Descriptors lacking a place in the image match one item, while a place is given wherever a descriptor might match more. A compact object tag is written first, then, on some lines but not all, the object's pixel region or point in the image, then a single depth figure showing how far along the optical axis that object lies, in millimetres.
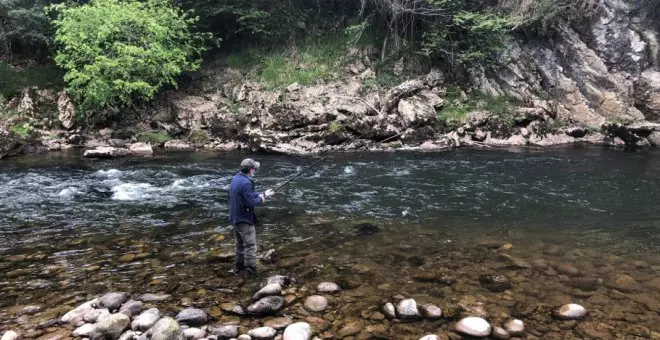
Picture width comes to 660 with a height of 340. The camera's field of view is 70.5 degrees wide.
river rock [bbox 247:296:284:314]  6188
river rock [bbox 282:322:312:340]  5479
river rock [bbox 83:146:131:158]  19016
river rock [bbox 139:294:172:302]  6617
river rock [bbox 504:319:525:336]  5727
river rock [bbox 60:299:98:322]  5992
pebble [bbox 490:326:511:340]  5616
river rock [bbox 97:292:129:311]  6291
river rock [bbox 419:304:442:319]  6144
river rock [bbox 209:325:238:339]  5574
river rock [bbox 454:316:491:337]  5660
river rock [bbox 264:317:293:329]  5873
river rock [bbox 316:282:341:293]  6946
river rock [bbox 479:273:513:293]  7023
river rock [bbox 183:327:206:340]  5473
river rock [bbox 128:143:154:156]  20047
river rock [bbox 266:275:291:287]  7059
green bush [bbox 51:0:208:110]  20984
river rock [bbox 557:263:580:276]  7566
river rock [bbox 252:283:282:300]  6602
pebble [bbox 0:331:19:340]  5371
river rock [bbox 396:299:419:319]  6129
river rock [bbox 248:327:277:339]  5562
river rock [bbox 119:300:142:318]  6032
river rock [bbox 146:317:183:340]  5141
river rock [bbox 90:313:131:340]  5383
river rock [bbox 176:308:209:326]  5910
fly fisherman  7293
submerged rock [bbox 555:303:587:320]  6109
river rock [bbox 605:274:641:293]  6973
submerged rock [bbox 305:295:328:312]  6387
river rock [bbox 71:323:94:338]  5555
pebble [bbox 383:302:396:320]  6168
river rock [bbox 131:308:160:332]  5652
